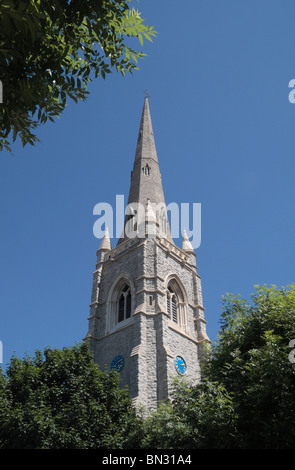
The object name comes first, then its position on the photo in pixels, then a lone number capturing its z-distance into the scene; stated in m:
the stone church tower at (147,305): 27.19
